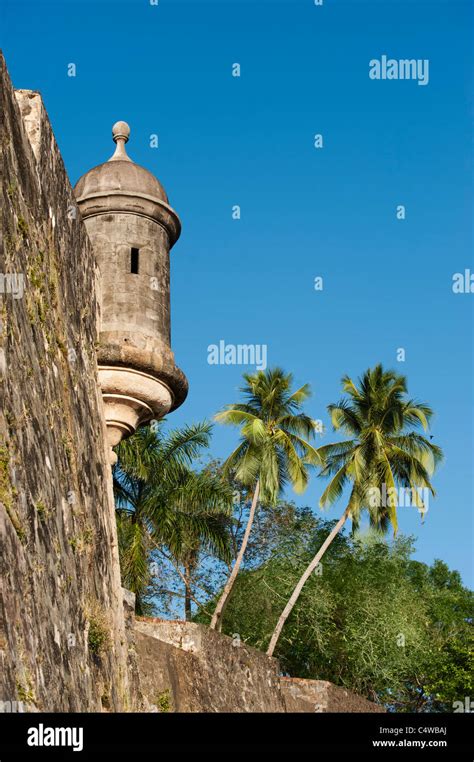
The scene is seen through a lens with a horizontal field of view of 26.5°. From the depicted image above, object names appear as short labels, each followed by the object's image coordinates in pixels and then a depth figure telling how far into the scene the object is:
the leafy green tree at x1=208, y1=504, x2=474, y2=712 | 29.25
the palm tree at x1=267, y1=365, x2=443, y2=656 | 28.86
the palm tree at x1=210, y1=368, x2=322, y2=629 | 28.77
